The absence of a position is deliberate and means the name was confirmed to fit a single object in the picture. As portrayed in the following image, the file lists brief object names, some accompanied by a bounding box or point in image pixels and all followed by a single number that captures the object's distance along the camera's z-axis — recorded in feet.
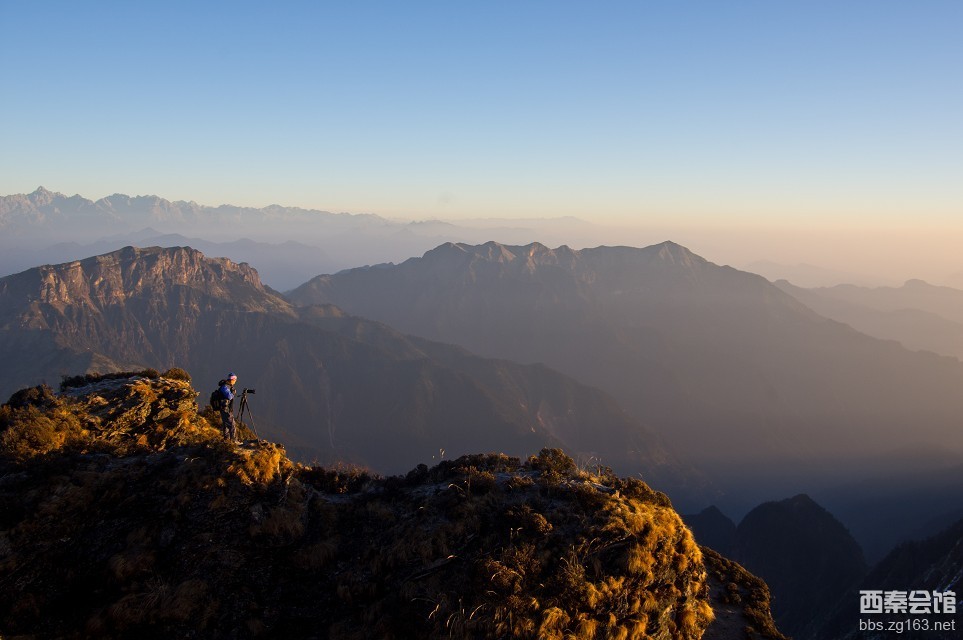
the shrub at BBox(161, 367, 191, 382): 85.74
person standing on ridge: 69.26
